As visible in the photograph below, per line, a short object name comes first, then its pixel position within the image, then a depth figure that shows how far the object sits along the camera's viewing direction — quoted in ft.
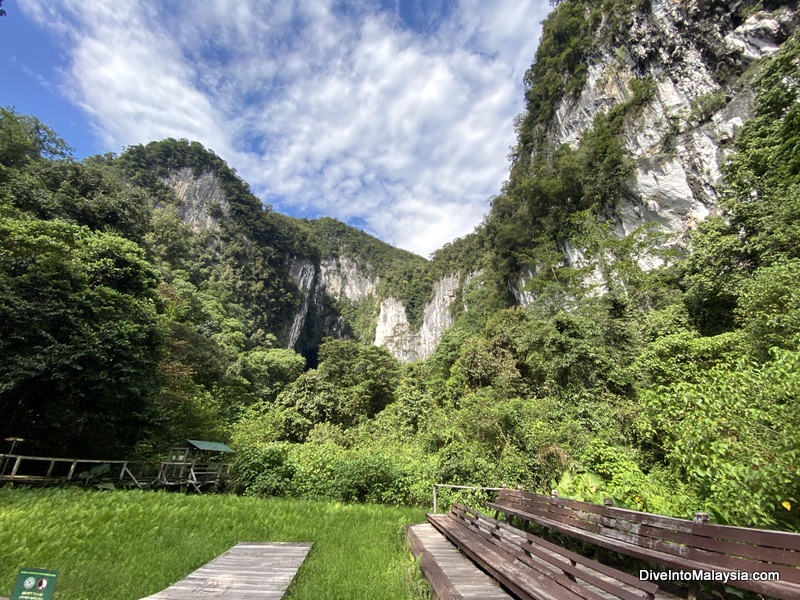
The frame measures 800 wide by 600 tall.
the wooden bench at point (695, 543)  5.84
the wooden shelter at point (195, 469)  35.70
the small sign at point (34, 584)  4.82
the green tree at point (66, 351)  28.99
